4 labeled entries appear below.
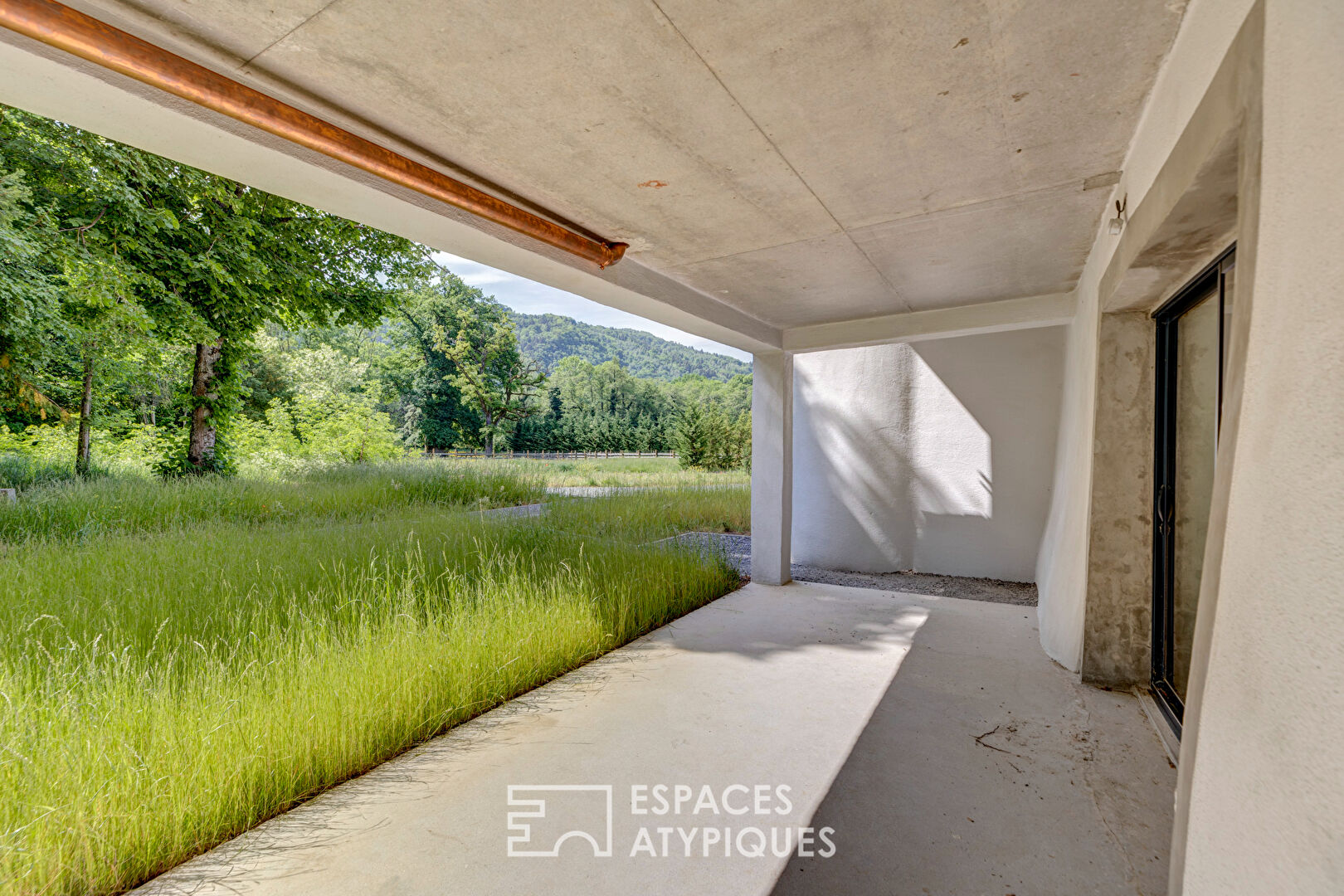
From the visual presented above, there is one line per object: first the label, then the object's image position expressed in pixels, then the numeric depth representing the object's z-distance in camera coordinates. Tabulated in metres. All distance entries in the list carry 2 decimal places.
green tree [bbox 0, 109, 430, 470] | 6.23
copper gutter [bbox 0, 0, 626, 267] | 1.37
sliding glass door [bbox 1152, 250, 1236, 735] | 2.26
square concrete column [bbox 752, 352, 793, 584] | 5.12
